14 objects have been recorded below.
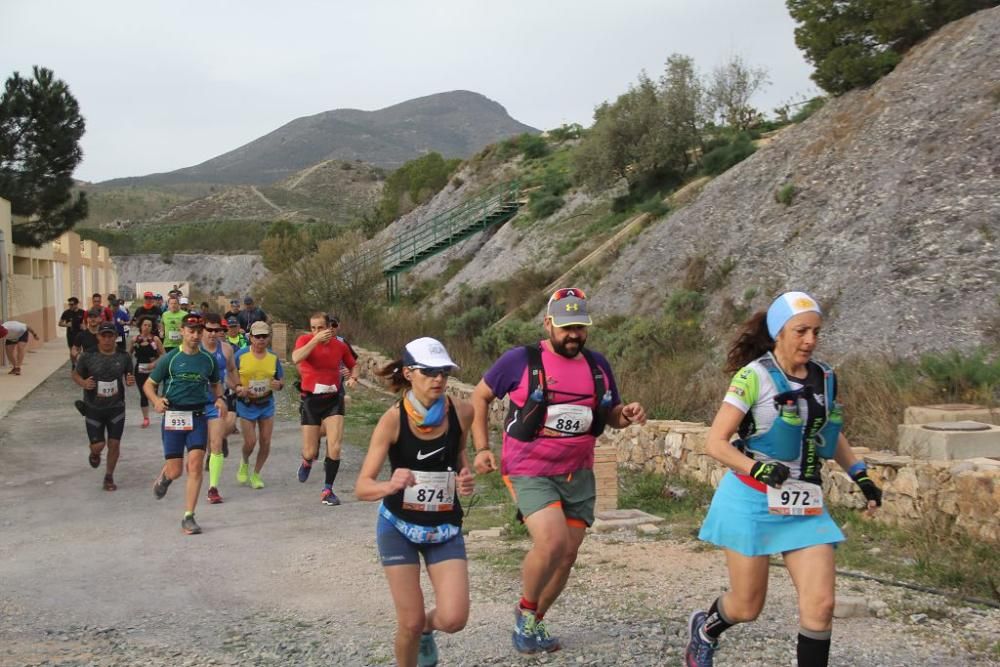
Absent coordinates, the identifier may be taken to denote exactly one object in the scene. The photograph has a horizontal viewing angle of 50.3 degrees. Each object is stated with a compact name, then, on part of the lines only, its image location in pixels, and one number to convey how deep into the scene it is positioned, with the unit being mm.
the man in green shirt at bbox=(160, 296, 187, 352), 17297
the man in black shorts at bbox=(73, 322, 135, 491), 11203
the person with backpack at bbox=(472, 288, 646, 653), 5562
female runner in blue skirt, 4441
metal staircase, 38656
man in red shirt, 10438
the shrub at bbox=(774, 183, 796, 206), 21672
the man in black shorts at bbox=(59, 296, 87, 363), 21812
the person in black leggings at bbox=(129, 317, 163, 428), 15969
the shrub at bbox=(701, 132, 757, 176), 28266
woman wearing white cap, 4793
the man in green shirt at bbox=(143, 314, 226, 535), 9094
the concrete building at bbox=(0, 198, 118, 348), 30500
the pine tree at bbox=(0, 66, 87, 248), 37969
